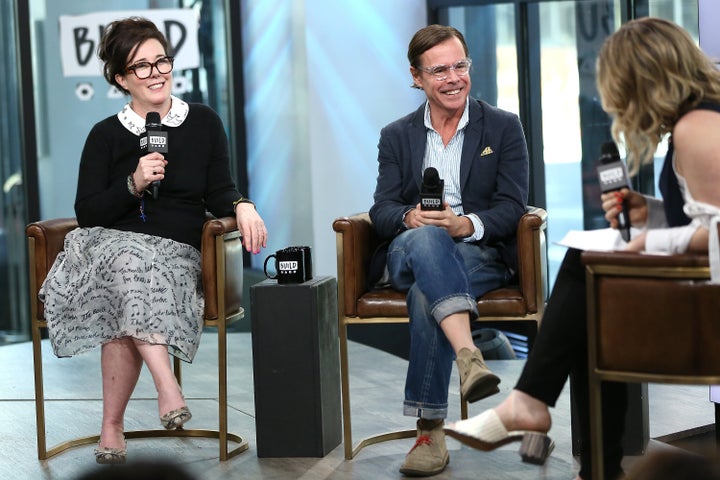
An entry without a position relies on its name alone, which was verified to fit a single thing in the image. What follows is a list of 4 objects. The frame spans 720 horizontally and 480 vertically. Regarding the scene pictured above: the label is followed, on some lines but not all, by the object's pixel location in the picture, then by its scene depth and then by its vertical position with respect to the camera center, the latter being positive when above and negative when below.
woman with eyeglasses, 6.84 -0.16
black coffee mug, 7.11 -0.28
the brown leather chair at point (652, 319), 4.81 -0.34
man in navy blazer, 6.37 -0.13
